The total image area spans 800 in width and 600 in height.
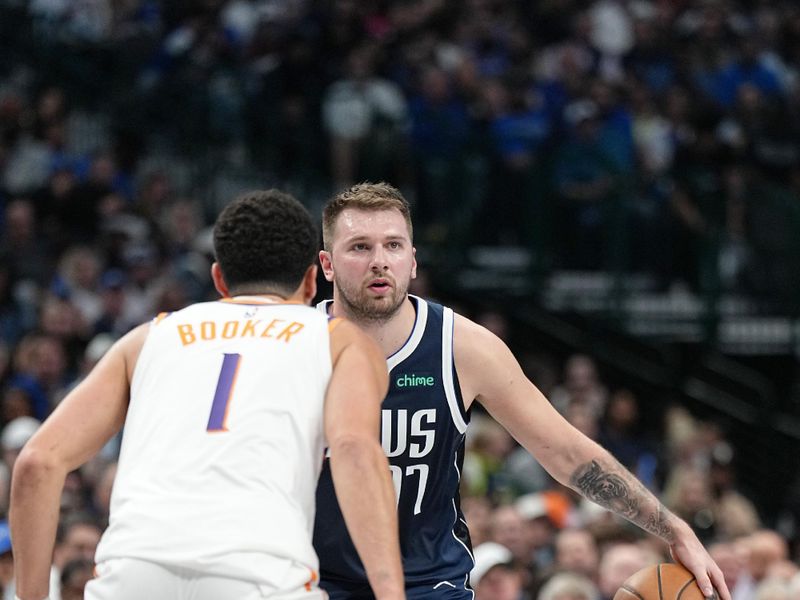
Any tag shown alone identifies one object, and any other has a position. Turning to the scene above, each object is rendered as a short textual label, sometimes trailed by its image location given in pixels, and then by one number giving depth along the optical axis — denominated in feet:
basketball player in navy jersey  35.76
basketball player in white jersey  26.22
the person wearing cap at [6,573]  56.08
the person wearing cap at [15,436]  72.33
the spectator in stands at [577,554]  66.03
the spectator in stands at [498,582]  59.11
